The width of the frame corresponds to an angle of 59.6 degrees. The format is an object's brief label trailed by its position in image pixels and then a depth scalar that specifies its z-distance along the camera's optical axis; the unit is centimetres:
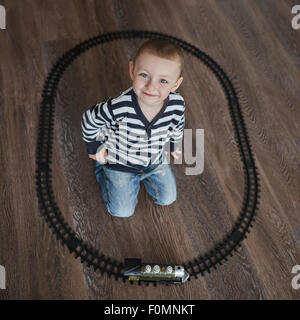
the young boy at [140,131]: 60
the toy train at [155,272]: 80
